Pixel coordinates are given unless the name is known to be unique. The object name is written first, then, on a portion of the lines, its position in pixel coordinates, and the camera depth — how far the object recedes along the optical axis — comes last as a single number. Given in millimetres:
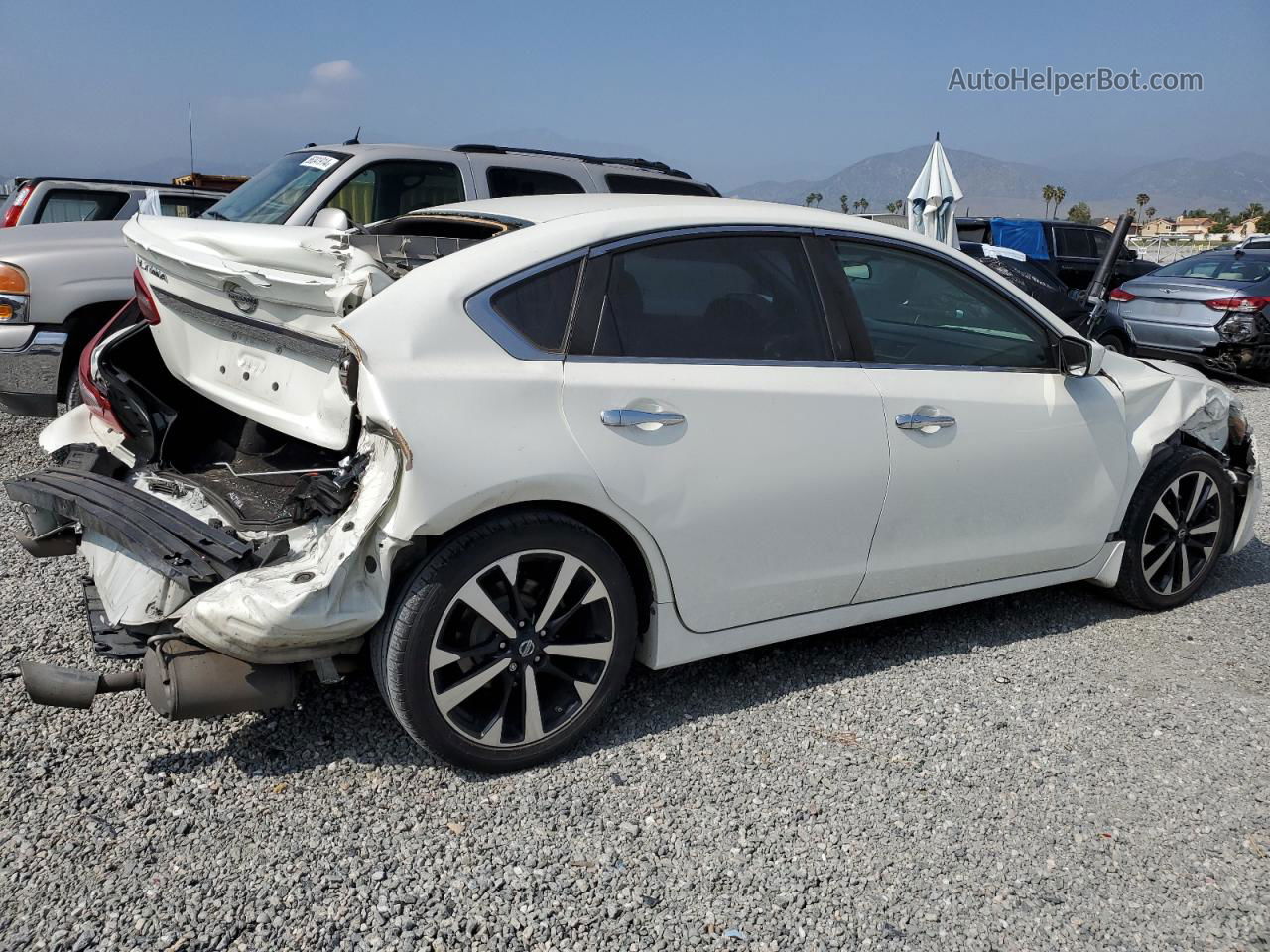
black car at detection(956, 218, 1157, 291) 16125
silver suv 6289
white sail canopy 12133
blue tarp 16188
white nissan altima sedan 2838
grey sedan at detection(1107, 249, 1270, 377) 11609
